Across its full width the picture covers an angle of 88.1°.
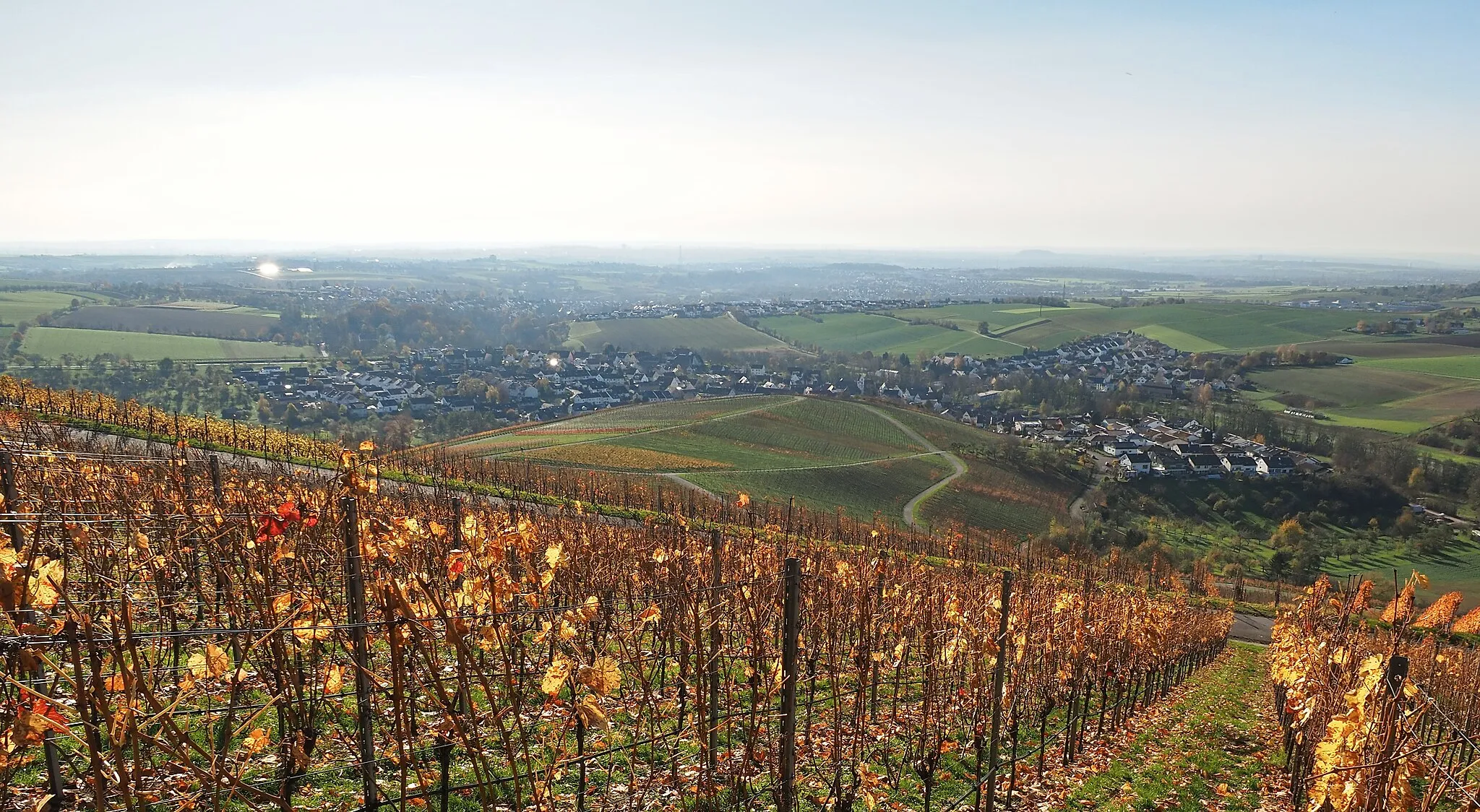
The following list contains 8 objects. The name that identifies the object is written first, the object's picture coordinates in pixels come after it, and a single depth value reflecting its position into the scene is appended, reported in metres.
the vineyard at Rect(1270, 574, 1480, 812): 3.93
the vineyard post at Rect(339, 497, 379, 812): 3.75
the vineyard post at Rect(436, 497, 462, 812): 4.25
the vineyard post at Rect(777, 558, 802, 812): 4.49
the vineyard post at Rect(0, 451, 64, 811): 4.30
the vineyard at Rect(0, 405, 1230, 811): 3.46
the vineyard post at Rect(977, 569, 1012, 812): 6.68
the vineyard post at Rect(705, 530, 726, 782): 5.34
